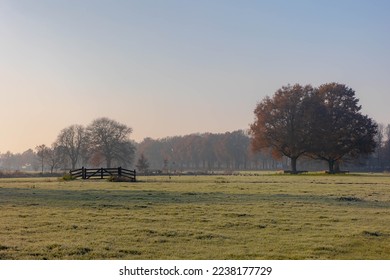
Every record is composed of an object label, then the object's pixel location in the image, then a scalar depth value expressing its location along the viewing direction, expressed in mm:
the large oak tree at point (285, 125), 73500
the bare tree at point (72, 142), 98188
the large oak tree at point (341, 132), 72500
